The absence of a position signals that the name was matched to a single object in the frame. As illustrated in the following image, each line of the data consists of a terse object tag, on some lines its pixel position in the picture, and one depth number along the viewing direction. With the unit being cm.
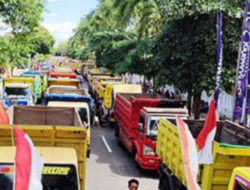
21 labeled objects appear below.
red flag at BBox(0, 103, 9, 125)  1232
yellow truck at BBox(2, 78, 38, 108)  2559
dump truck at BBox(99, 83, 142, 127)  2551
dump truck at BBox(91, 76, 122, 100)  3022
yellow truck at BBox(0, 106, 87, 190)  808
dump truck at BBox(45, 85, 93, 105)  1905
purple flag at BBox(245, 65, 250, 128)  1713
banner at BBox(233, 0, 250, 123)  1627
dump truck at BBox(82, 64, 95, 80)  6247
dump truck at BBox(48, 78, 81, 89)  3127
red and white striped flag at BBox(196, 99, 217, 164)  870
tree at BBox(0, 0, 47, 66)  1613
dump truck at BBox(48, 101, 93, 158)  1674
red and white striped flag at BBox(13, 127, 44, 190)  620
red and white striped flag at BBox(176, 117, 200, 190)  688
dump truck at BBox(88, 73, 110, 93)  3933
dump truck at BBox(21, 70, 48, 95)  3567
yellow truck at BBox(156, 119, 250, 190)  877
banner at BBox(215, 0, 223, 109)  1820
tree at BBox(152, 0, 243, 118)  2006
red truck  1555
